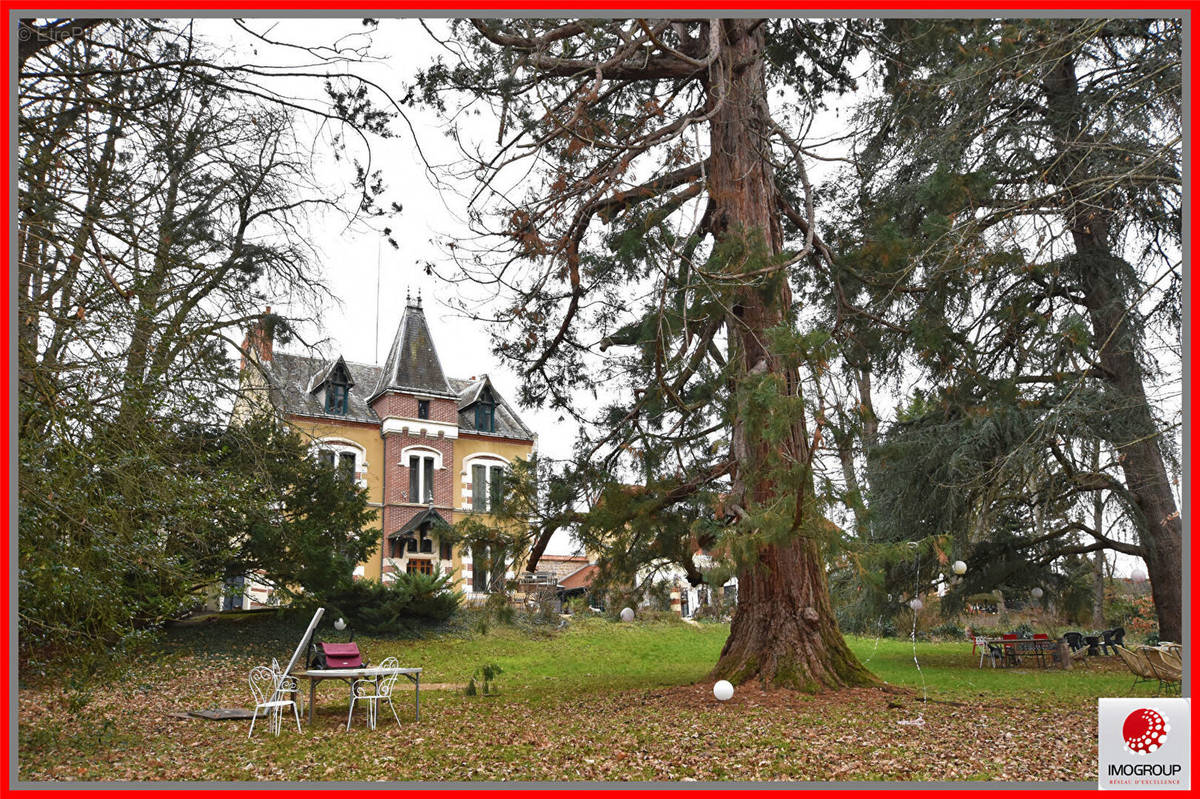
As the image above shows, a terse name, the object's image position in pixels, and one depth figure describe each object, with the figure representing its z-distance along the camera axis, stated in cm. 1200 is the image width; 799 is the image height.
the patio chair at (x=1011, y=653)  1499
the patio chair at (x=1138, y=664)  1005
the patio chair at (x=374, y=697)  848
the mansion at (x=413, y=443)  2542
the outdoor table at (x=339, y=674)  816
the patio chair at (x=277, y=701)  800
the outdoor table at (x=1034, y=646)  1484
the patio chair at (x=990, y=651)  1479
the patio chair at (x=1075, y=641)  1541
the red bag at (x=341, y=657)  880
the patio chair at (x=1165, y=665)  972
